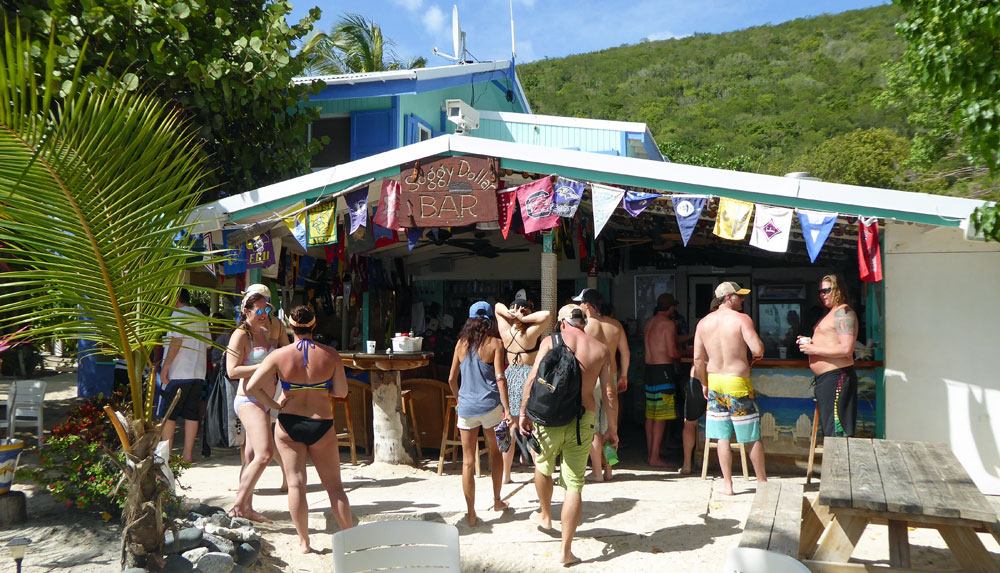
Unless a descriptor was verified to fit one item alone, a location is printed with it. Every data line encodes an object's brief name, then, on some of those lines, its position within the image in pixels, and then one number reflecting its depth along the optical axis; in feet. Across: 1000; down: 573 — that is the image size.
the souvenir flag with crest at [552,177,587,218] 23.20
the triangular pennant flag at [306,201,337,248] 25.16
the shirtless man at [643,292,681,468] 25.85
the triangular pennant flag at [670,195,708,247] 21.71
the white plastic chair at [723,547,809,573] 7.61
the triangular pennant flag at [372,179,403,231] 25.13
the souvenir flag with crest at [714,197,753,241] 20.98
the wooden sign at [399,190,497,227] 24.30
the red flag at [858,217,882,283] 20.49
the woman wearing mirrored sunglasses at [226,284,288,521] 17.46
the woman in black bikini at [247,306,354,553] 15.49
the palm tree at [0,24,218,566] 10.11
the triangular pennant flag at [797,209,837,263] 20.11
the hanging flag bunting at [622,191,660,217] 22.47
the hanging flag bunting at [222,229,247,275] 26.58
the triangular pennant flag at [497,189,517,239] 24.48
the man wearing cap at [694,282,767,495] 20.31
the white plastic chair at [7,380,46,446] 24.24
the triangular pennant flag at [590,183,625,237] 22.47
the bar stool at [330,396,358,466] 25.12
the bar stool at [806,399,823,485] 22.62
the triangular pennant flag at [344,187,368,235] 25.39
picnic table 10.88
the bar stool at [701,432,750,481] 22.81
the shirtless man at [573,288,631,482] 22.49
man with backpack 15.01
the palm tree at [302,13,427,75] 69.57
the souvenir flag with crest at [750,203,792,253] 20.45
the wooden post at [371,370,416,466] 25.02
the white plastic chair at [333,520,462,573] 9.09
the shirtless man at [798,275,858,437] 20.59
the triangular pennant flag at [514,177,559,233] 23.49
